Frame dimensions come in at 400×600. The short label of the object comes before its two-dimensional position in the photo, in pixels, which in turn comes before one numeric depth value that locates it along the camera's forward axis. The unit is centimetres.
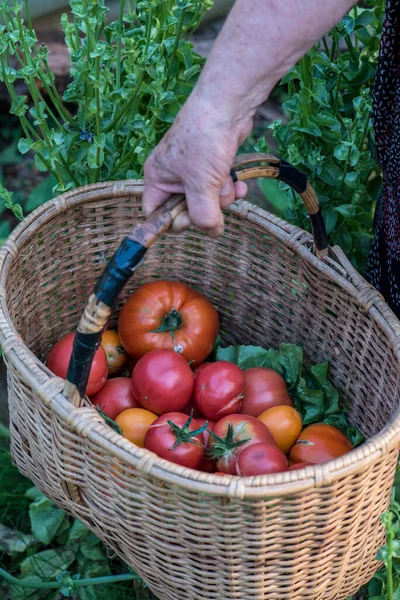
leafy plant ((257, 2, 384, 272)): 161
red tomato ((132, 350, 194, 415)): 150
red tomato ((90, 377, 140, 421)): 158
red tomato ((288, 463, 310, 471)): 129
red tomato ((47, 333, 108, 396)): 149
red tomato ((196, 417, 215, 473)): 141
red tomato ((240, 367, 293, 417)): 158
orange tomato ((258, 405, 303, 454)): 148
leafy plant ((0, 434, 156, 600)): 172
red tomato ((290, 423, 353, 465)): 142
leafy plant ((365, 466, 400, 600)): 150
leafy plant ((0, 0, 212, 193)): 150
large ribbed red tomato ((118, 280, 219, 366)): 167
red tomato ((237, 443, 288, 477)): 128
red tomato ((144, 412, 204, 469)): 133
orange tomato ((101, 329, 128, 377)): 173
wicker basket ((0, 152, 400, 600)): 114
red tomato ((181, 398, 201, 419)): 162
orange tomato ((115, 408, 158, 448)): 148
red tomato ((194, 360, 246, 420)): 152
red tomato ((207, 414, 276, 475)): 134
